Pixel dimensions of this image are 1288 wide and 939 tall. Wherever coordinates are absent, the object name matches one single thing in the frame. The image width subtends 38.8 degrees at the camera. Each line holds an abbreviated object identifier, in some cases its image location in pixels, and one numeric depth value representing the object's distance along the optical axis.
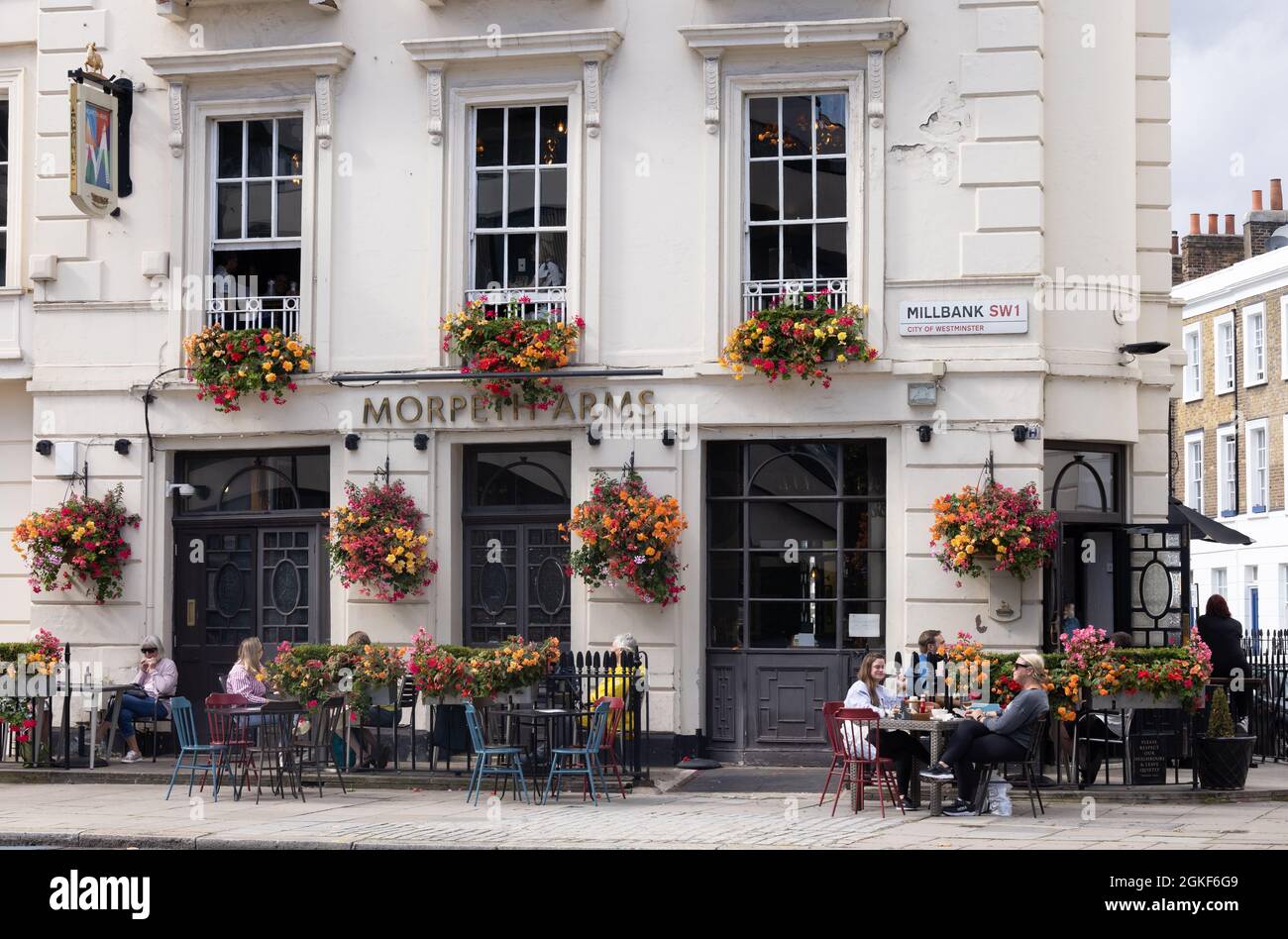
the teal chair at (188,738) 16.61
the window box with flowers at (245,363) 19.81
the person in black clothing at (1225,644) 20.50
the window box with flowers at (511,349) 19.25
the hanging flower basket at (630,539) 18.75
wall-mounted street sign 18.64
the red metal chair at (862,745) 15.41
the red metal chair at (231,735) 16.30
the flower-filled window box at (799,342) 18.61
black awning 21.11
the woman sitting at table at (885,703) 15.73
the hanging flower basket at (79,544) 20.09
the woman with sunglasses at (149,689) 19.44
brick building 43.53
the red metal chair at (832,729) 15.88
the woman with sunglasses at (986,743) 15.02
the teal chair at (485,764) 15.91
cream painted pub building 18.89
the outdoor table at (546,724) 16.27
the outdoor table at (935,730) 15.21
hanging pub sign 19.69
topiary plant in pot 16.48
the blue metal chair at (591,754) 15.86
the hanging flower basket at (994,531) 18.02
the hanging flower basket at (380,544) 19.39
